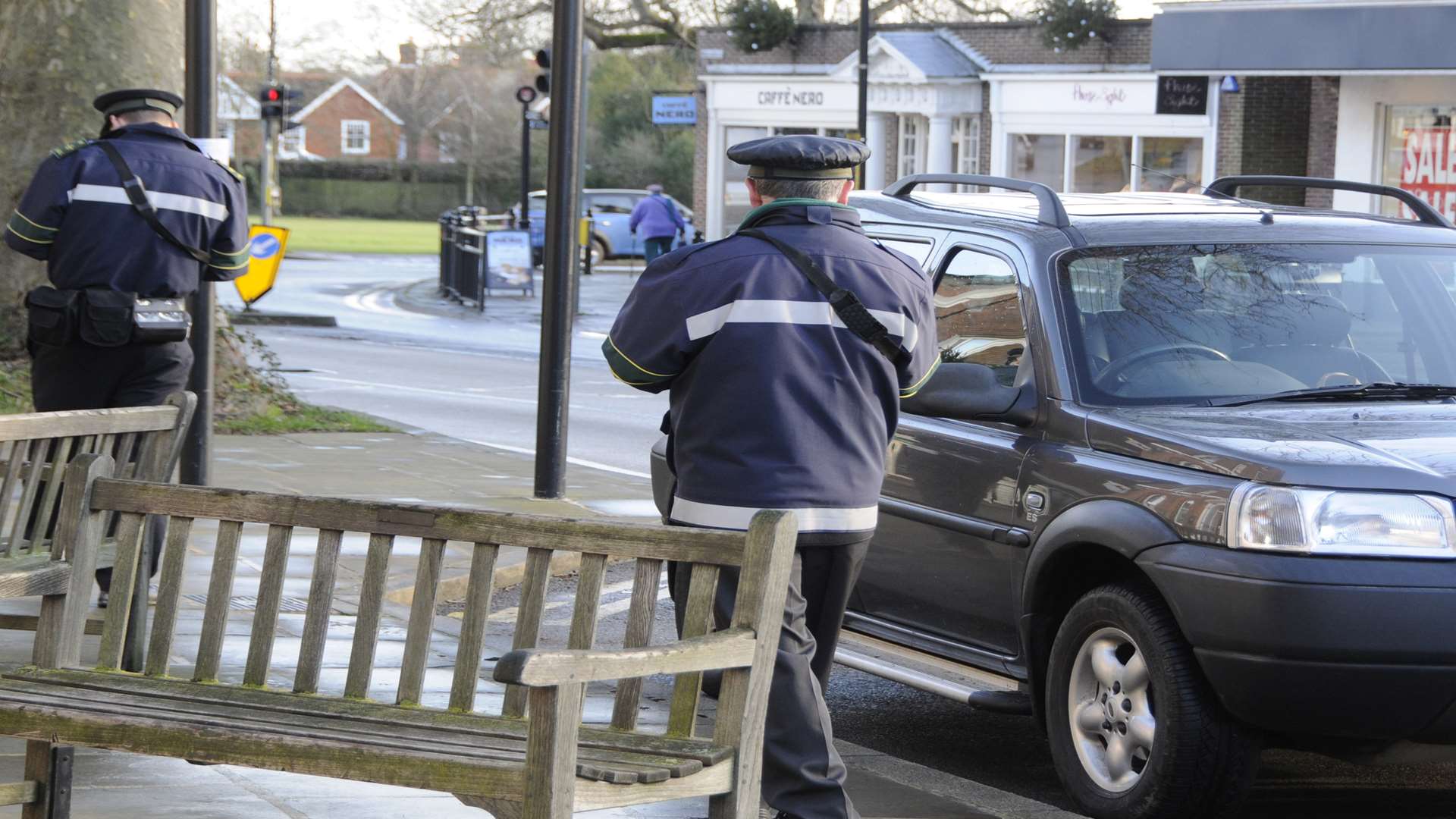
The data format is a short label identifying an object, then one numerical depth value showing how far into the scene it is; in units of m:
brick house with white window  105.25
